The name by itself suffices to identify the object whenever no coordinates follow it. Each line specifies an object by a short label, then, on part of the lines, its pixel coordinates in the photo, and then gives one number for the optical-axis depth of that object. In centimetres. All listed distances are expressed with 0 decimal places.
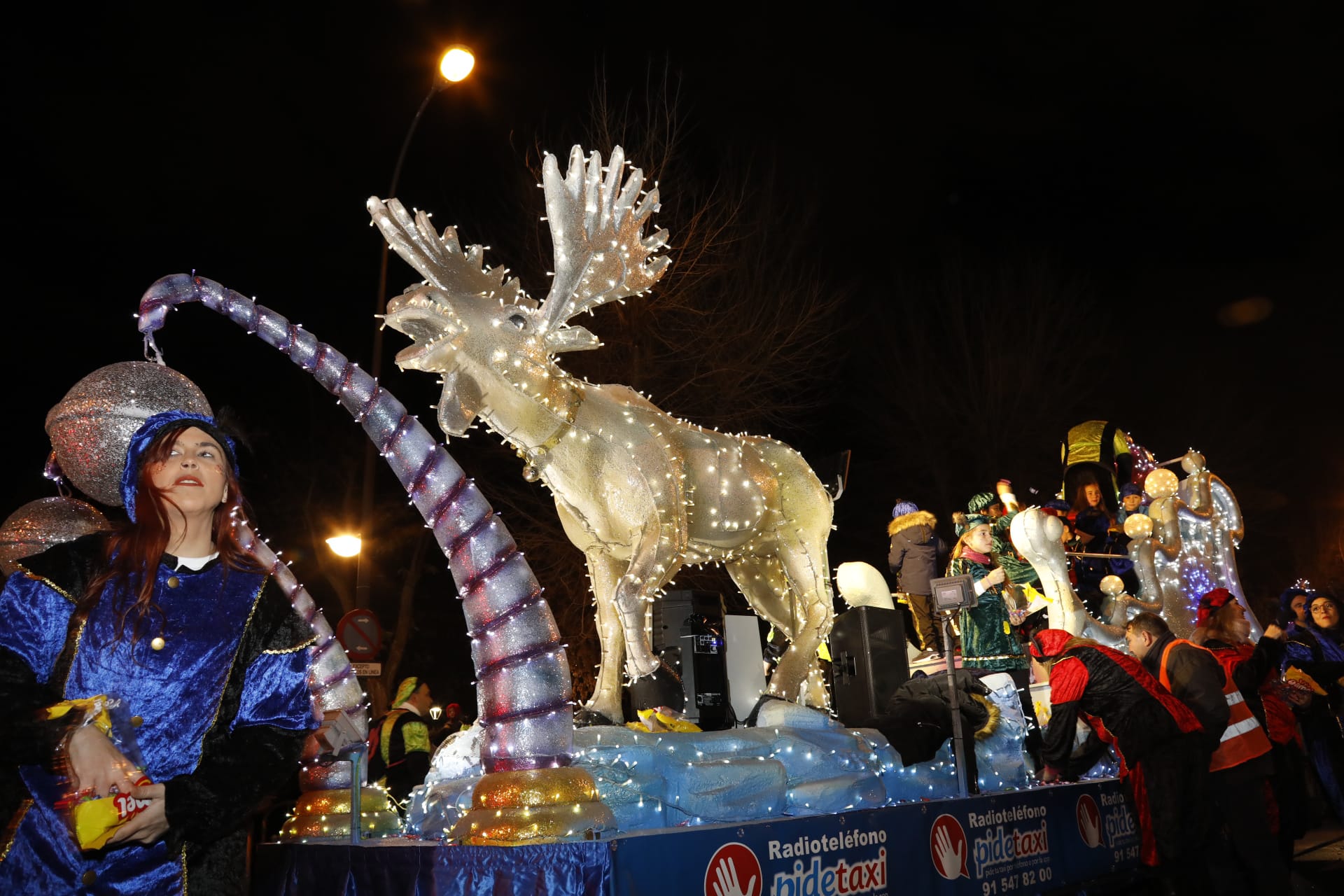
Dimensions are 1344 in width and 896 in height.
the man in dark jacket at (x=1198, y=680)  527
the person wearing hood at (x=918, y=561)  810
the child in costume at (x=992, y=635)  700
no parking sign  795
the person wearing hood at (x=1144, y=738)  512
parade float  340
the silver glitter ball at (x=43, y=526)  388
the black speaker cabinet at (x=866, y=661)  626
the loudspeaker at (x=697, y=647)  698
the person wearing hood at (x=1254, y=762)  519
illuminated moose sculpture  421
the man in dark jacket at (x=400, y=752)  672
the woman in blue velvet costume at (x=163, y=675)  209
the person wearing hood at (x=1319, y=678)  802
